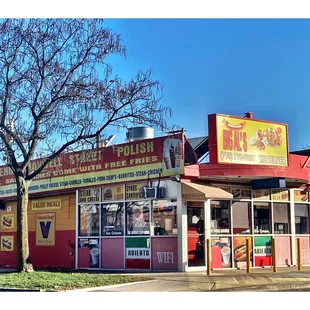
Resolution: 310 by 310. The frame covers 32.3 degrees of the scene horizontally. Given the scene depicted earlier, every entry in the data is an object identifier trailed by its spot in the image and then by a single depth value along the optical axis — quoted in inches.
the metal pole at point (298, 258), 691.4
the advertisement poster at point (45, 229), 869.8
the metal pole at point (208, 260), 644.7
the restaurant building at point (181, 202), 691.4
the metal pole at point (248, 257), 662.5
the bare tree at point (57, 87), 632.4
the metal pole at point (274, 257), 672.4
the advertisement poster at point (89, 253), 787.4
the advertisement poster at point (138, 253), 721.6
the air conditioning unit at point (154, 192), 708.0
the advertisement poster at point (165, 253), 693.3
